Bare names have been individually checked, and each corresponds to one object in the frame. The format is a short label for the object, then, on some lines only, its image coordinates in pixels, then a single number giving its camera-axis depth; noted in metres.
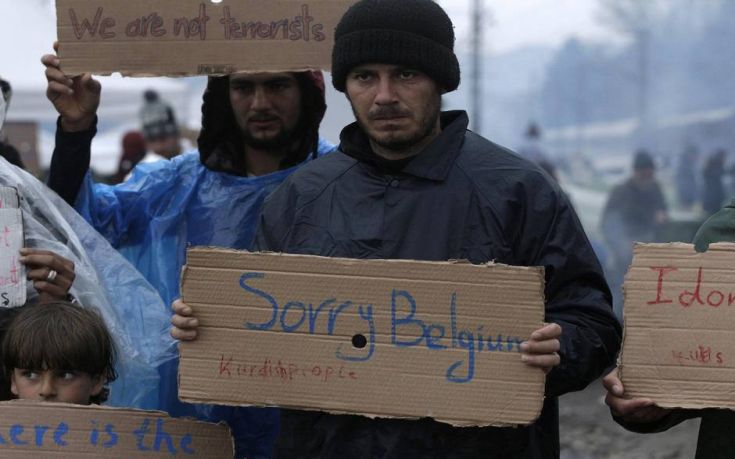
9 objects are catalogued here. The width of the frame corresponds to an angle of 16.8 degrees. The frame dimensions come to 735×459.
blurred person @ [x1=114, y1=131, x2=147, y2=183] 15.39
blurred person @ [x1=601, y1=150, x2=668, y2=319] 20.37
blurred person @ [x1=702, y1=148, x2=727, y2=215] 19.64
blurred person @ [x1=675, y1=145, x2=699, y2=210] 20.05
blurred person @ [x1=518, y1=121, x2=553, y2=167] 25.21
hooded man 7.18
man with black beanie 5.48
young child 6.25
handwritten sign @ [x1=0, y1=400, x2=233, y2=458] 5.87
